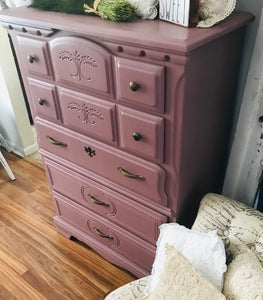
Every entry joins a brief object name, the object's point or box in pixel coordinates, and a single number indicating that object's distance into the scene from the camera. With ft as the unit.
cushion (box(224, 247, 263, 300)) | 2.76
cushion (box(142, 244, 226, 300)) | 2.82
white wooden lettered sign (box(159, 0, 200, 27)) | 2.97
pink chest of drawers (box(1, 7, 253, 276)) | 3.06
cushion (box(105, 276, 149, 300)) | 3.49
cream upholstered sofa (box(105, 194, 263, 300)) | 2.87
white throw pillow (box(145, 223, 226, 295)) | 3.07
